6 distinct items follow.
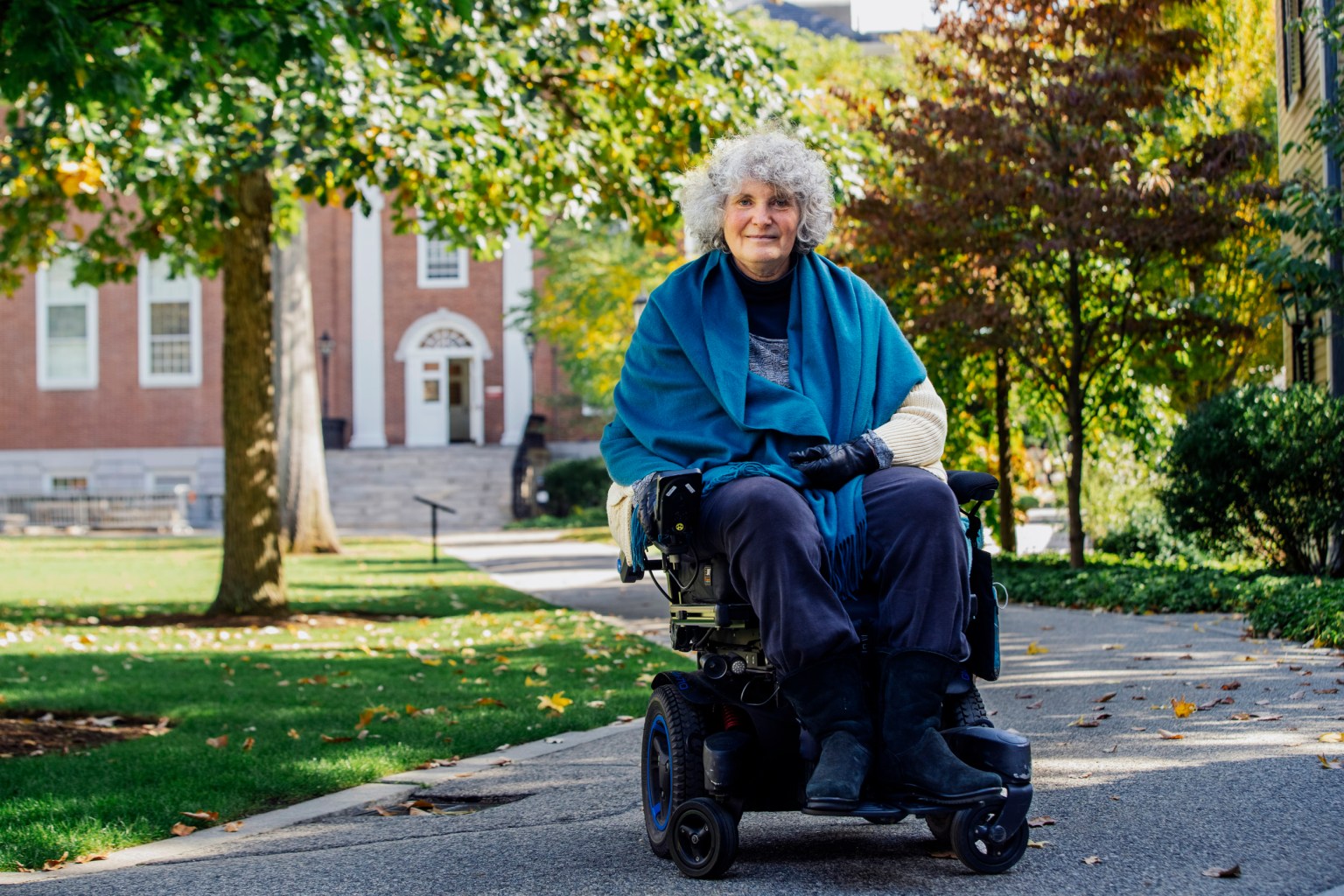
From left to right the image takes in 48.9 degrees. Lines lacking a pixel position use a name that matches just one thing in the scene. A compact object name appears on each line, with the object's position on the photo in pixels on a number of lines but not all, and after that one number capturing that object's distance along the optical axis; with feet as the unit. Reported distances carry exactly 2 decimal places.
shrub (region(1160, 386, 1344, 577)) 37.24
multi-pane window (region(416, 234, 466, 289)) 128.47
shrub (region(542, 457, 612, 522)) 109.19
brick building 124.98
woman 10.93
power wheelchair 11.05
